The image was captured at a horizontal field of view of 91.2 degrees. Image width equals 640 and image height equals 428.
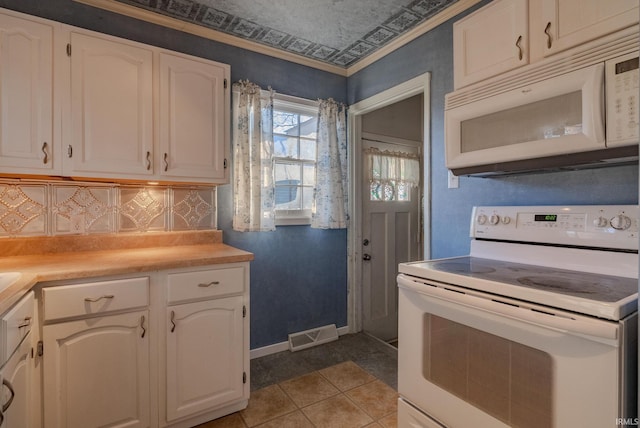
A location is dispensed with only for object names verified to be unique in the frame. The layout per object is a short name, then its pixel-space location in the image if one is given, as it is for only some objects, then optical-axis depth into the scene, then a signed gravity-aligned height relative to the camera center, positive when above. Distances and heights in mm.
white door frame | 2811 -51
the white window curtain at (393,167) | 3018 +433
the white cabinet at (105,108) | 1506 +563
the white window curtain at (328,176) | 2648 +293
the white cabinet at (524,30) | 1130 +748
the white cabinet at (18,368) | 982 -551
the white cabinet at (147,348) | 1343 -668
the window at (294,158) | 2598 +451
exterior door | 2975 -297
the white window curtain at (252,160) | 2299 +377
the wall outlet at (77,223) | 1865 -74
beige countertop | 1309 -245
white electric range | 839 -364
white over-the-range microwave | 1060 +348
